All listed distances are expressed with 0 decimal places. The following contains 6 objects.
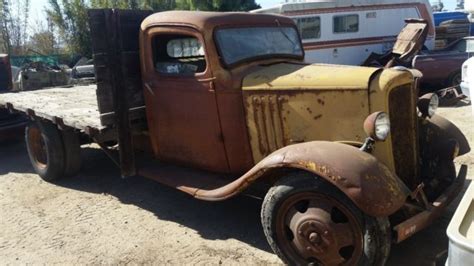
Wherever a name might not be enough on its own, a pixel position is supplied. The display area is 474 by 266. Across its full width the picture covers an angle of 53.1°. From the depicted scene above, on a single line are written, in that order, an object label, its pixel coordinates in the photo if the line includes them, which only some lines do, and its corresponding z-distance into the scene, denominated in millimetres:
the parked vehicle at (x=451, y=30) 17630
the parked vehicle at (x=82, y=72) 13992
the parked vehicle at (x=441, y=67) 11383
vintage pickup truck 3385
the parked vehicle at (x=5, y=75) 8945
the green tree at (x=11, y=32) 25328
